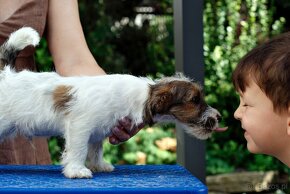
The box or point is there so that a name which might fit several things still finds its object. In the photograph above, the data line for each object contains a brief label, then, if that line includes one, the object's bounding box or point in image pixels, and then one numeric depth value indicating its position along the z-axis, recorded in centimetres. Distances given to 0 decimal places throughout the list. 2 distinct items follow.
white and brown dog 222
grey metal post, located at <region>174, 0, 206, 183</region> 308
